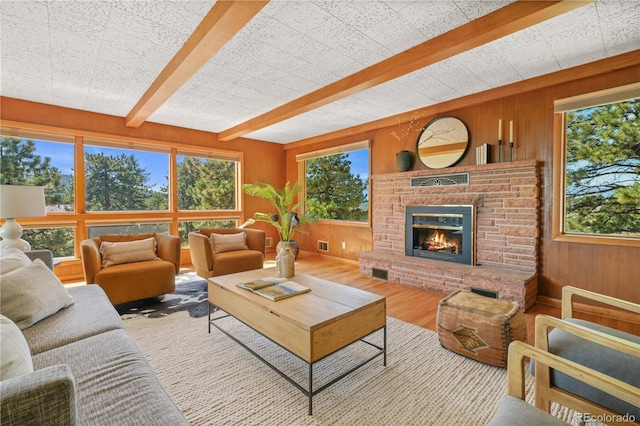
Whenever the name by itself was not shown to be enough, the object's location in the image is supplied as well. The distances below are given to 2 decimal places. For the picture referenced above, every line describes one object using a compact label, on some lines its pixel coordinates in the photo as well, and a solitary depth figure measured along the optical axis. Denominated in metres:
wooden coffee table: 1.66
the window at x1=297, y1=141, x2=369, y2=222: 5.30
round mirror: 3.91
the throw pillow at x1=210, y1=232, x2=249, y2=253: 4.08
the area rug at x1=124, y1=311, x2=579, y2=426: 1.60
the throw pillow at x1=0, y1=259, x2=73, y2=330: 1.62
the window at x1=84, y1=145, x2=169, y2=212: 4.47
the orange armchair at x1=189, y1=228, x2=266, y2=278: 3.77
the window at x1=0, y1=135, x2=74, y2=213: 3.84
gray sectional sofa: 0.75
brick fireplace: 3.25
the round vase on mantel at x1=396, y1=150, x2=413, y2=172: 4.36
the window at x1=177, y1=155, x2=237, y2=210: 5.34
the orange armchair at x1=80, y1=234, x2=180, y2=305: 2.96
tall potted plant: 2.93
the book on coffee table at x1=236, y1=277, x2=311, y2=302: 2.09
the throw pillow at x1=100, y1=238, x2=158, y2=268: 3.23
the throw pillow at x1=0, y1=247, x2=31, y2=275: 1.85
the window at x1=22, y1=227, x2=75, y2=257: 4.00
